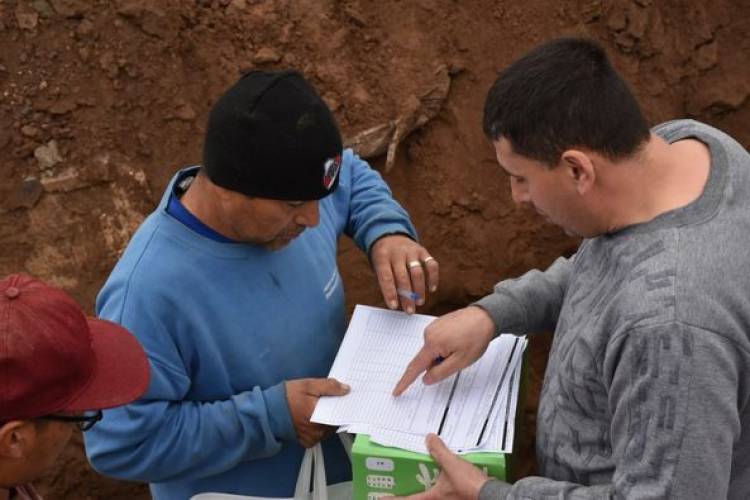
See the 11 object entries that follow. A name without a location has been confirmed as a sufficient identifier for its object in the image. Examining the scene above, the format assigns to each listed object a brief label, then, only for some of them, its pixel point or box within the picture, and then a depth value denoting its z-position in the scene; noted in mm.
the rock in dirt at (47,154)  3977
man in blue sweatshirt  2092
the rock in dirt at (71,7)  3910
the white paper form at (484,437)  2068
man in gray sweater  1572
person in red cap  1617
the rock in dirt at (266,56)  4102
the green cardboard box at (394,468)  2037
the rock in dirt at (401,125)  4230
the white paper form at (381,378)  2180
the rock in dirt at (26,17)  3885
